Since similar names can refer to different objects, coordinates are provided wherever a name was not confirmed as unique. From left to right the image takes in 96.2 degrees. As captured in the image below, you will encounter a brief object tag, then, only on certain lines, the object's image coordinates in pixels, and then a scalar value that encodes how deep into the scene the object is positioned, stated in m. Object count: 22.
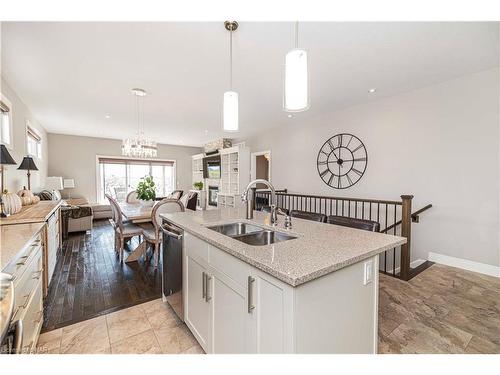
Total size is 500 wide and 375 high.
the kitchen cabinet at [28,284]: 1.21
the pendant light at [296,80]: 1.24
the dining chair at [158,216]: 3.03
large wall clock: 4.14
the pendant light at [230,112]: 1.65
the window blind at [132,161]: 7.34
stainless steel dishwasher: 1.89
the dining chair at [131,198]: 5.27
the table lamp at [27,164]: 3.25
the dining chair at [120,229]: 3.26
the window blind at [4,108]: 2.79
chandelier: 4.23
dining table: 3.16
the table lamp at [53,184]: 5.13
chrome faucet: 1.88
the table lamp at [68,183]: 6.27
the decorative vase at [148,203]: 4.27
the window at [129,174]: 7.32
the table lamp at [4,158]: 2.16
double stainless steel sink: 1.72
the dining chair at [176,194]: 5.64
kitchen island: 0.97
